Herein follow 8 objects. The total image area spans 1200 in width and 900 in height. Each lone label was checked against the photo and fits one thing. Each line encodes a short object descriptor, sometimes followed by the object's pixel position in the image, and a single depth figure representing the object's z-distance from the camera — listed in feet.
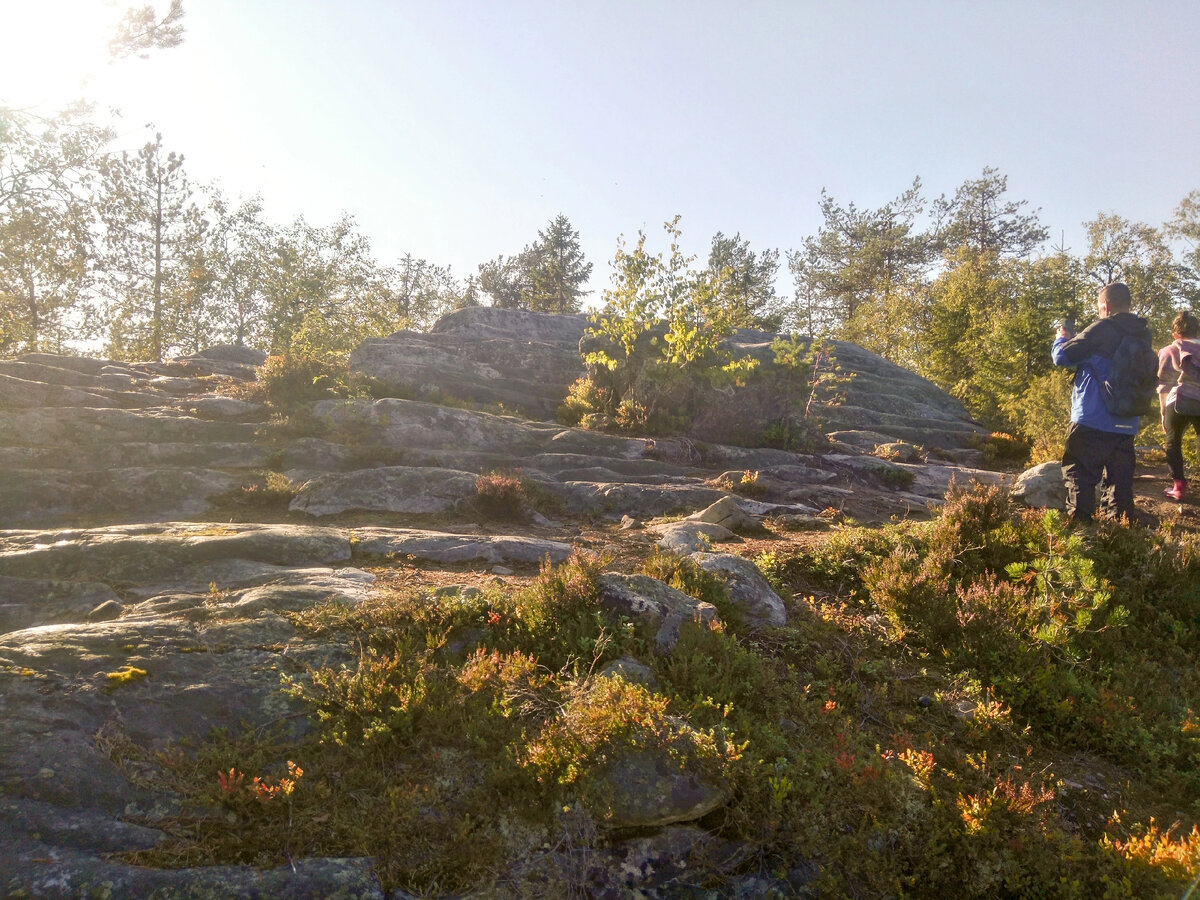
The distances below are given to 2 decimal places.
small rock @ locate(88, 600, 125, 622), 18.47
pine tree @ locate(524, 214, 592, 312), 199.31
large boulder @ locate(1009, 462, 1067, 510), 36.76
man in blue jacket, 26.73
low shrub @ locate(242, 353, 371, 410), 49.06
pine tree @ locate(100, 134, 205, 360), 124.77
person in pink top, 33.22
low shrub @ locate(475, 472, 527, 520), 35.47
